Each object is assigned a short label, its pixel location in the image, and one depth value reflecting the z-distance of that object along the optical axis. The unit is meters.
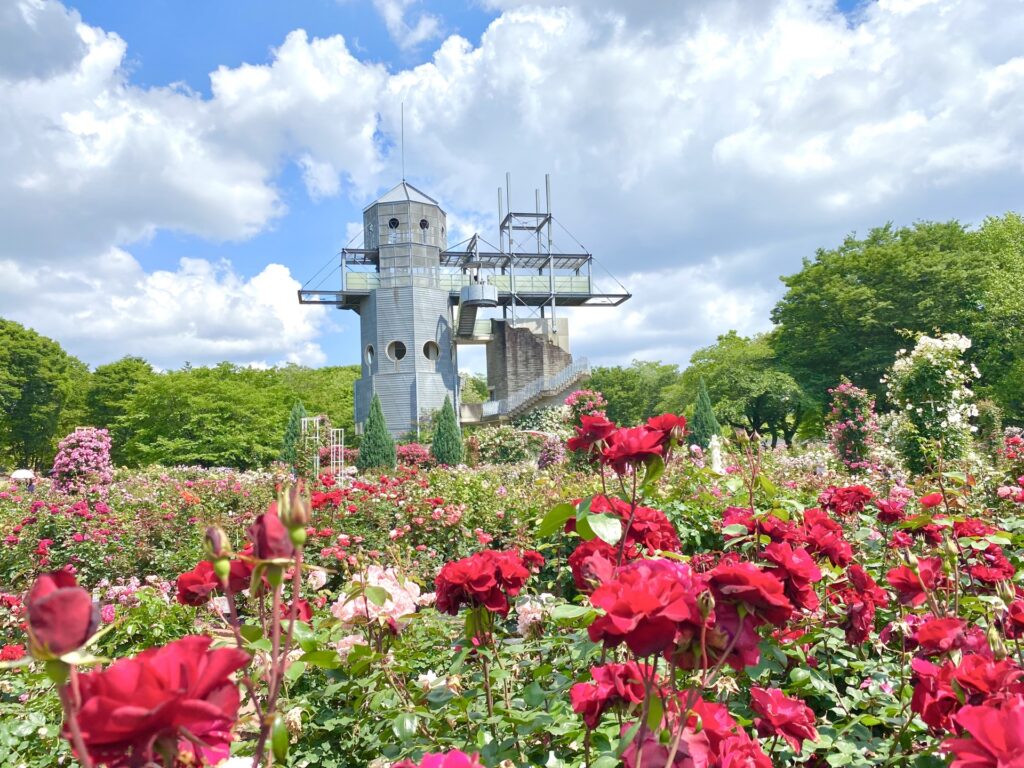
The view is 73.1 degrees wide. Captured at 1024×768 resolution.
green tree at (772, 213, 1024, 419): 24.17
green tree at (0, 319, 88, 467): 33.00
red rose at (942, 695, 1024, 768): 0.86
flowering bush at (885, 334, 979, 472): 10.49
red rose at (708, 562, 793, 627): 1.04
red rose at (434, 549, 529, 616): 1.66
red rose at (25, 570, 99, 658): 0.65
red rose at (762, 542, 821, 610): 1.33
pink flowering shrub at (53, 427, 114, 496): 10.76
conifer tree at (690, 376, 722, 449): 23.88
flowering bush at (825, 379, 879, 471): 13.31
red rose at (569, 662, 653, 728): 1.20
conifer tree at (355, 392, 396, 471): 21.31
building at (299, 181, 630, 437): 26.92
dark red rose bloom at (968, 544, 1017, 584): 2.18
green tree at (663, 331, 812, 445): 28.08
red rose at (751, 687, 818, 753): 1.37
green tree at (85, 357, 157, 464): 35.34
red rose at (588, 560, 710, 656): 0.95
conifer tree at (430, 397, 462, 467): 22.12
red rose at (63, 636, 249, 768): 0.66
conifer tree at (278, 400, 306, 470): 22.89
